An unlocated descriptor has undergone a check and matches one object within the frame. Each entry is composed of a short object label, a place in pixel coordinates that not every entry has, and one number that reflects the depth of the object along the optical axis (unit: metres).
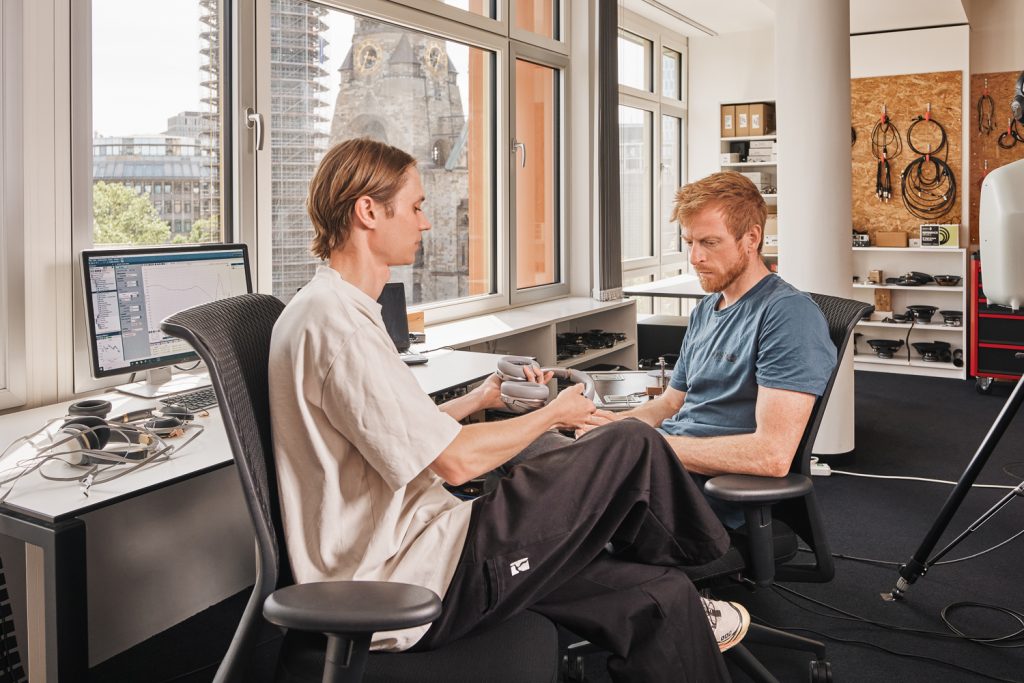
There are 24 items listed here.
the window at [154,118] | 2.74
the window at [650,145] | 7.05
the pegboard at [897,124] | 6.80
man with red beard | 1.96
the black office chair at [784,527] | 1.78
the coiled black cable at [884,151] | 7.03
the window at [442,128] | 3.51
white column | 4.25
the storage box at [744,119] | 7.61
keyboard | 2.44
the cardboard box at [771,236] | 7.32
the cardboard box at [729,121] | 7.68
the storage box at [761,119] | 7.53
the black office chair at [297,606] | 1.13
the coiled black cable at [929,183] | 6.84
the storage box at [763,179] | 7.62
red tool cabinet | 6.02
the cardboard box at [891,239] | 6.90
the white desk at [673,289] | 5.75
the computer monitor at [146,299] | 2.42
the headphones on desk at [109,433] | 1.93
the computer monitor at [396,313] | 3.36
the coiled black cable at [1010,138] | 6.70
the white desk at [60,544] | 1.54
